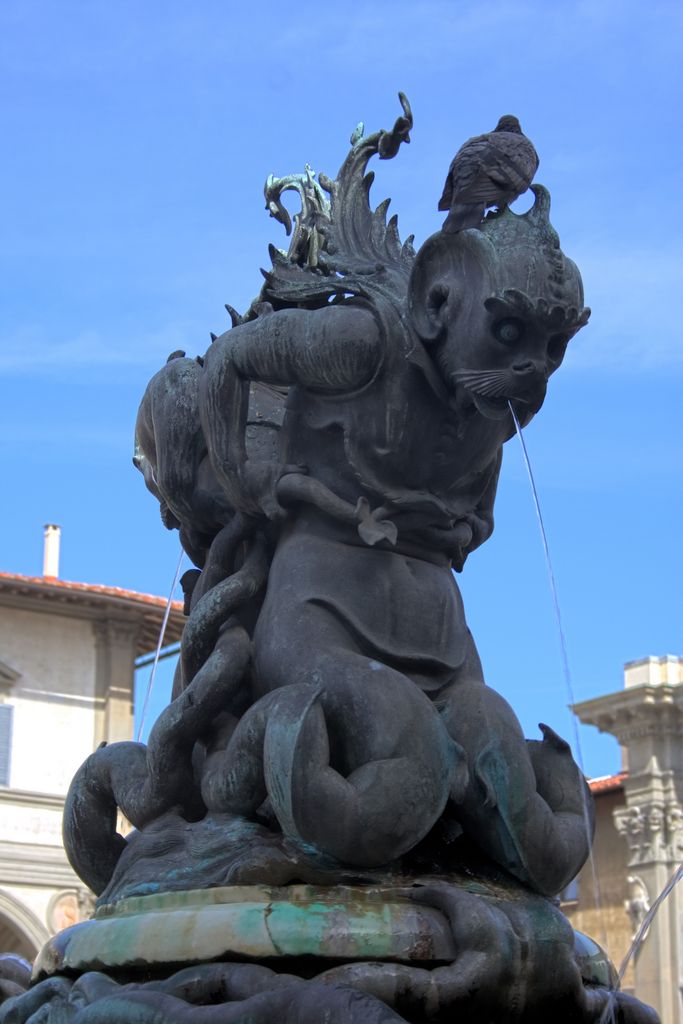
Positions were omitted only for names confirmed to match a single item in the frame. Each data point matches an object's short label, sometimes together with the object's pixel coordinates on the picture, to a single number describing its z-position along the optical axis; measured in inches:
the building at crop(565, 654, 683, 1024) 1172.5
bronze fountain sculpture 160.6
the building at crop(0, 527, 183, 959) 1096.8
